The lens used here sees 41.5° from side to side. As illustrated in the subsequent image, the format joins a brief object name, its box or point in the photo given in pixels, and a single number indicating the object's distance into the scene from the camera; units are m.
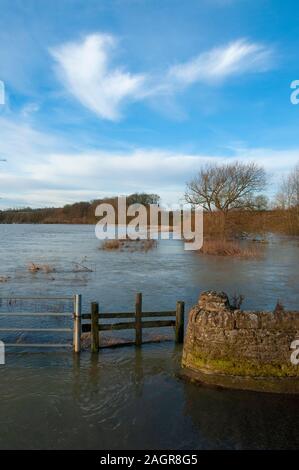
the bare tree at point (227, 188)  45.09
